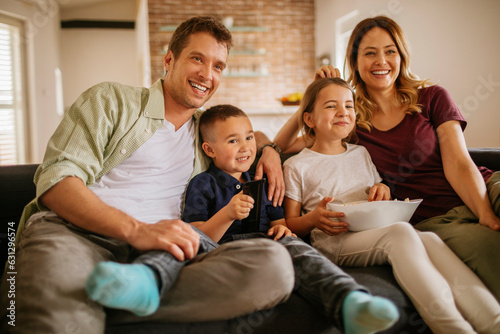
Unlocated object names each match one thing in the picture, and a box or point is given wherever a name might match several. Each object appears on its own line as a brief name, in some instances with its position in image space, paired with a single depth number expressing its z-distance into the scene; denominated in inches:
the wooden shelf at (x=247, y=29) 229.8
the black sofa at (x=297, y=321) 34.9
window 185.8
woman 51.9
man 33.5
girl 38.0
